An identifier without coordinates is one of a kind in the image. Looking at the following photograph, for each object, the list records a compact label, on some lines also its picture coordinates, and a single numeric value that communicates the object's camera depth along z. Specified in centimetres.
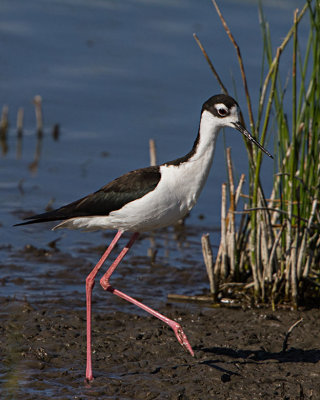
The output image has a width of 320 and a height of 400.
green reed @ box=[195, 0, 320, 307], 1105
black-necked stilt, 1001
